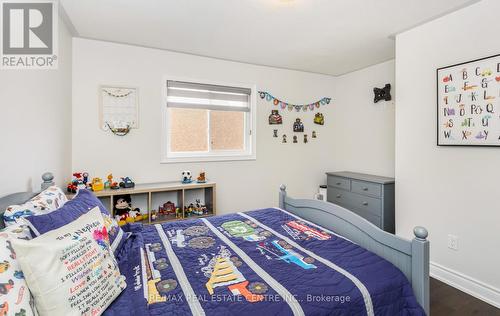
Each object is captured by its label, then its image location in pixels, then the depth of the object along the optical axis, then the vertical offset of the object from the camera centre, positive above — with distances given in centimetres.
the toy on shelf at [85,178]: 267 -21
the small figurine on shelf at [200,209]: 313 -63
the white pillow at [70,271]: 85 -41
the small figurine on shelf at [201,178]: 320 -25
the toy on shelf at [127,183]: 281 -28
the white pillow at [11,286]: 77 -41
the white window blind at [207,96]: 324 +83
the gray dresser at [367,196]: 304 -49
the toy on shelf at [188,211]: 309 -65
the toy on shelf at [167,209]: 304 -61
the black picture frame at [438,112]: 226 +43
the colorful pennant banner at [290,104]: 376 +85
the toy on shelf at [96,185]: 263 -28
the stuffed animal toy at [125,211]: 275 -59
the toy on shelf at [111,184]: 275 -29
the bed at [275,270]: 107 -58
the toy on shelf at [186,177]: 314 -23
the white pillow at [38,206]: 110 -24
